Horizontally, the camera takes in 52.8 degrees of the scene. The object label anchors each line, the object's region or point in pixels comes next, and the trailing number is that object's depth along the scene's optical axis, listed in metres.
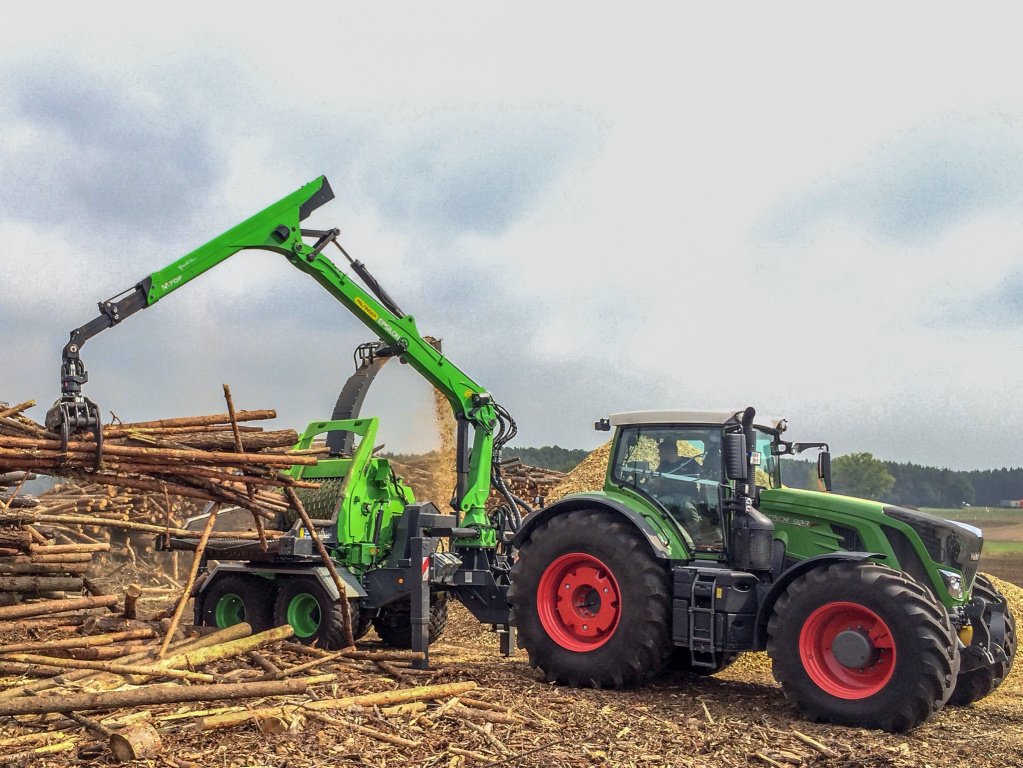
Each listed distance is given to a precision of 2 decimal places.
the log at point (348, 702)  6.66
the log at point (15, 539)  9.62
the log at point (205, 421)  7.43
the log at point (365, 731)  6.55
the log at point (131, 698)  6.29
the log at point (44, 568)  10.59
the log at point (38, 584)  10.51
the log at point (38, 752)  5.88
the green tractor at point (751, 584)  7.54
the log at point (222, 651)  8.31
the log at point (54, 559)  10.51
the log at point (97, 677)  7.25
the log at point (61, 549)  10.19
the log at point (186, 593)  8.22
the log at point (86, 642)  8.24
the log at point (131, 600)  10.20
